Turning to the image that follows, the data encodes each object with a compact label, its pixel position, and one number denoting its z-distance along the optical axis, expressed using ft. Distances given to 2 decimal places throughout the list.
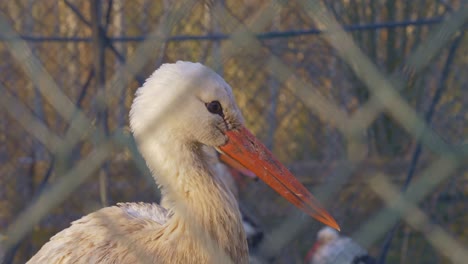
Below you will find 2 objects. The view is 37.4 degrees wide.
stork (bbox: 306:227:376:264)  14.70
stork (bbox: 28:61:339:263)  7.75
